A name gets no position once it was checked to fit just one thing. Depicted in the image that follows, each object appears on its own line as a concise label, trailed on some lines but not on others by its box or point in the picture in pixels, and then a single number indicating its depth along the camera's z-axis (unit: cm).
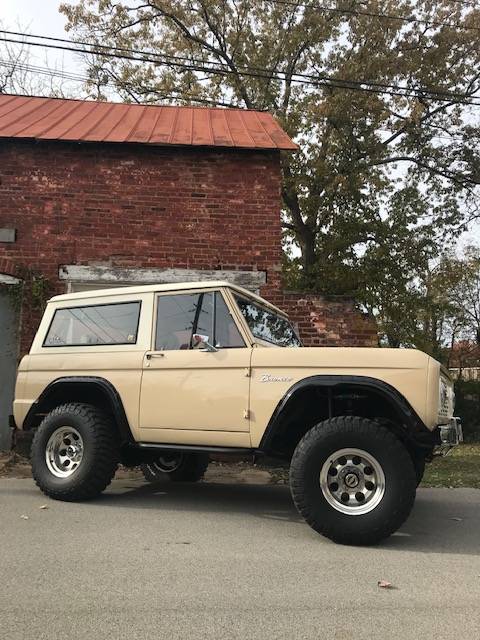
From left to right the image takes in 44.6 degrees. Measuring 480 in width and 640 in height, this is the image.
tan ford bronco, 420
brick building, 841
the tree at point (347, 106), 1741
